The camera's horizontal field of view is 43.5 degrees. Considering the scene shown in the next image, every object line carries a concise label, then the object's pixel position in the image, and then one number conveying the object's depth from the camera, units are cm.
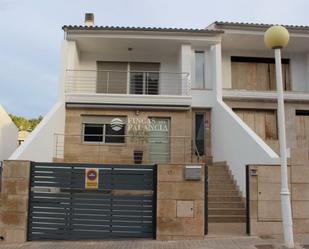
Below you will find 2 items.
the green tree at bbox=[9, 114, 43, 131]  3557
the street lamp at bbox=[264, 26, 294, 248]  861
